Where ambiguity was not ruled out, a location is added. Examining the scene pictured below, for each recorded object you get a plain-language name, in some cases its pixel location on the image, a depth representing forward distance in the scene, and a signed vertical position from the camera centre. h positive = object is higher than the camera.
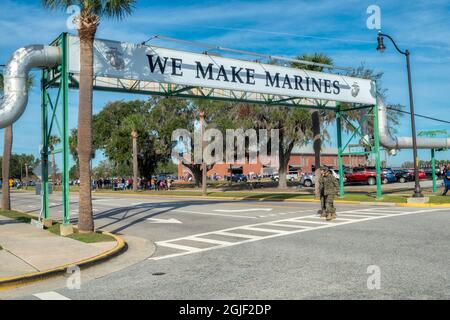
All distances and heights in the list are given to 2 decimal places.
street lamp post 22.10 +3.43
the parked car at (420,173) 48.93 -0.40
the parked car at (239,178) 78.07 -0.93
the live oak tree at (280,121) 38.12 +4.44
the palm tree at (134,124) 55.39 +6.45
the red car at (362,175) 43.62 -0.44
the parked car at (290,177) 73.56 -0.86
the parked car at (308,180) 45.59 -0.85
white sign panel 16.30 +4.26
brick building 102.93 +1.91
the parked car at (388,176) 46.05 -0.61
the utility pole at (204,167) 37.19 +0.51
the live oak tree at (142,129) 58.94 +6.23
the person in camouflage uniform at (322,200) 15.45 -1.00
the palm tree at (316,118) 25.80 +3.10
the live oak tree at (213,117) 43.73 +6.02
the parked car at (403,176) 48.25 -0.67
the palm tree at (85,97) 13.37 +2.34
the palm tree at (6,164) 23.67 +0.71
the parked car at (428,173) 55.78 -0.46
